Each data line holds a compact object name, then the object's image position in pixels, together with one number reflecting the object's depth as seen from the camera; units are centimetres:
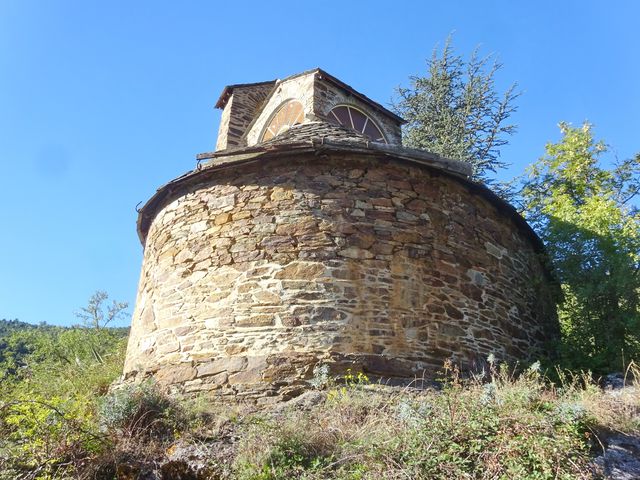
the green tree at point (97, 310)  1681
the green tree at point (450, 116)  1869
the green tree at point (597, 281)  868
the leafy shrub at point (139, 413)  561
